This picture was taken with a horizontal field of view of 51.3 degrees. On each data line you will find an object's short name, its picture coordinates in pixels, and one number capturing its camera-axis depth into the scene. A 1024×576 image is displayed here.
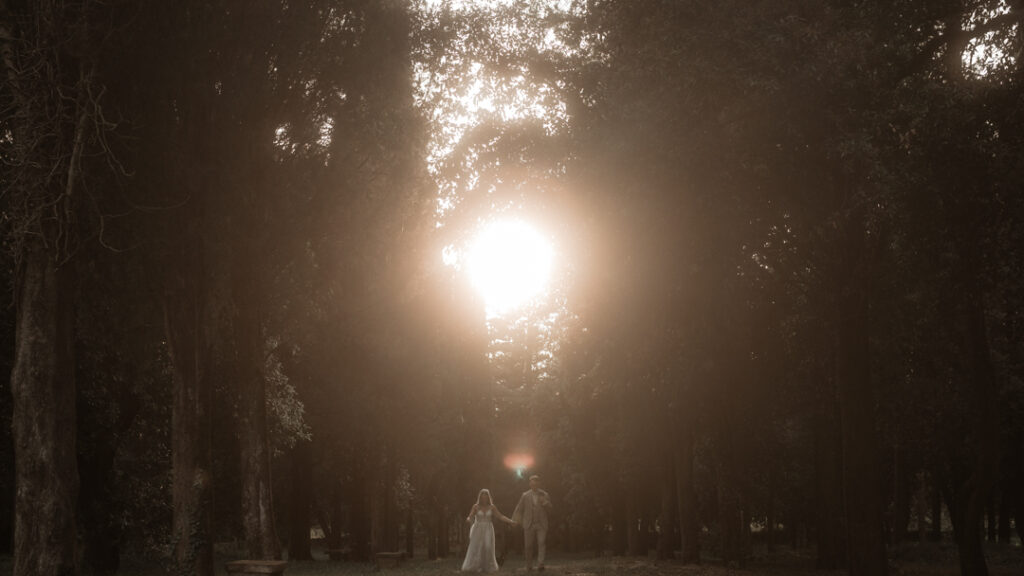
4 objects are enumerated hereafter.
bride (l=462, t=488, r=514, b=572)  28.67
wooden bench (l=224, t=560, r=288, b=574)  17.95
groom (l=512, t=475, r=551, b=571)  28.52
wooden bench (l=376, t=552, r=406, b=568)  34.31
